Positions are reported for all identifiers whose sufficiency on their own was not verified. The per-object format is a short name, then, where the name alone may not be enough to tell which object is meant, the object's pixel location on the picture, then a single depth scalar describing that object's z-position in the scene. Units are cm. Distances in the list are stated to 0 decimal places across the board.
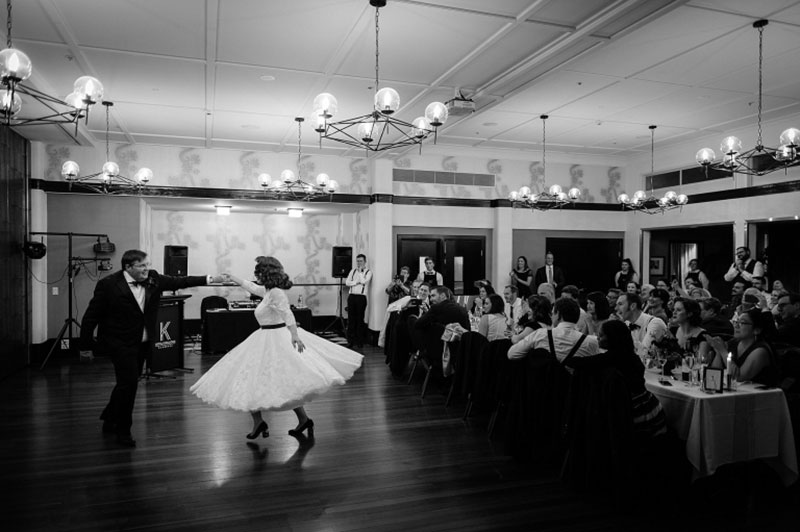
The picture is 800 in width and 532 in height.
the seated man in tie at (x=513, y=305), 730
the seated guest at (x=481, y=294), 778
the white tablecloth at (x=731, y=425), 368
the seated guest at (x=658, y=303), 588
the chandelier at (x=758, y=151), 585
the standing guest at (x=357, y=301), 1079
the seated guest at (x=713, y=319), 530
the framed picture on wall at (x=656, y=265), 1196
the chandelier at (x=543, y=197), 956
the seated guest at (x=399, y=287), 1058
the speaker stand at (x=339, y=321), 1175
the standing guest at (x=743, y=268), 854
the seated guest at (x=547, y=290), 846
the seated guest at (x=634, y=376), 374
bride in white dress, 472
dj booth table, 958
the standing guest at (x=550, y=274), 1165
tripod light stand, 881
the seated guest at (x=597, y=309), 537
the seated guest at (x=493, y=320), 616
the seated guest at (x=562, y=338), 430
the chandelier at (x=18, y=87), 358
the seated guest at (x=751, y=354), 409
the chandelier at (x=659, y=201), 959
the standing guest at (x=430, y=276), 1078
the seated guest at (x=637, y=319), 525
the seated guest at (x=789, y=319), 519
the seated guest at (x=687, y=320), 483
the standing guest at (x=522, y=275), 1155
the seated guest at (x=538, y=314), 527
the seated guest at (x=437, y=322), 641
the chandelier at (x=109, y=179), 826
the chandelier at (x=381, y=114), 484
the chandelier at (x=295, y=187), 931
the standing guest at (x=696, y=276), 943
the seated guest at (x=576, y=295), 609
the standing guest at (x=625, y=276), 1142
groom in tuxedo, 502
